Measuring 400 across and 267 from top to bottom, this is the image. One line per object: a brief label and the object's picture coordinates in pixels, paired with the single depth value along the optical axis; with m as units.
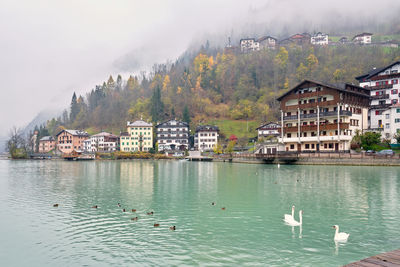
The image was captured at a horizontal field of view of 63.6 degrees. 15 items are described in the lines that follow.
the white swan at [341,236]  14.38
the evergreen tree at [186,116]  141.59
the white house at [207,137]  126.62
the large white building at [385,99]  75.19
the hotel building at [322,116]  70.44
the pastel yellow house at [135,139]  135.88
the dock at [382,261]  8.73
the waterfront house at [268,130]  115.05
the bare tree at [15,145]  138.38
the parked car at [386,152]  60.61
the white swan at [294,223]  17.00
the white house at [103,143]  142.00
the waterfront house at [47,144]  165.38
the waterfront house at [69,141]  153.96
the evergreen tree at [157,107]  151.62
